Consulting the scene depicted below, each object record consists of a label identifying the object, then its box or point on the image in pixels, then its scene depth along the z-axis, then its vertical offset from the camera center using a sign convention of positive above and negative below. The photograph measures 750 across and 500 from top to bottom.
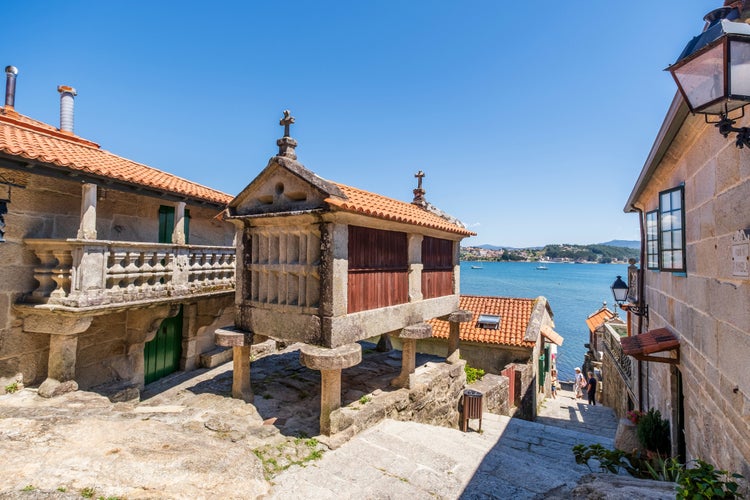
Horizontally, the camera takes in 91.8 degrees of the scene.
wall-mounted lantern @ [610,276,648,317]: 9.11 -0.92
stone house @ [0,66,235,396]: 5.92 -0.28
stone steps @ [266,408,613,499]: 4.54 -3.05
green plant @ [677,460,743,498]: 2.91 -1.87
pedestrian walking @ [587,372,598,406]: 17.73 -6.47
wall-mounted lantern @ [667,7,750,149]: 2.40 +1.34
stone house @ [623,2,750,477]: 3.31 -0.35
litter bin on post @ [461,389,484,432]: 8.85 -3.68
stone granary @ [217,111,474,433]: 5.85 -0.28
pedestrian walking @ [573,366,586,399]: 21.49 -7.62
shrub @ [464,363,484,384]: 12.88 -4.28
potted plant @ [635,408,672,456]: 5.80 -2.85
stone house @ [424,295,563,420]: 13.45 -3.49
